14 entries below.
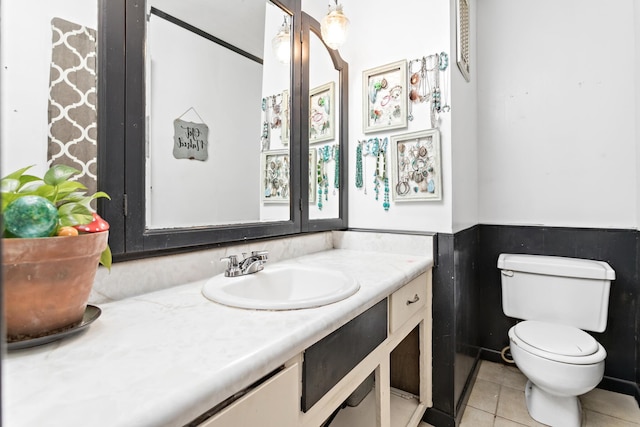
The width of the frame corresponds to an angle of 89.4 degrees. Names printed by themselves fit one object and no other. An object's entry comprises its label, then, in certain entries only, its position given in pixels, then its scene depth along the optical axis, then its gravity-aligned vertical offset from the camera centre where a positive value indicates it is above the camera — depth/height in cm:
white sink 82 -22
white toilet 138 -57
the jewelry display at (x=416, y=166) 154 +24
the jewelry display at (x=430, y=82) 152 +64
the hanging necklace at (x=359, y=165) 178 +28
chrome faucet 111 -17
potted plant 57 -7
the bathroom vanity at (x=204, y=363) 45 -25
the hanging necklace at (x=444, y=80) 151 +63
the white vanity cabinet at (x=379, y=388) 60 -47
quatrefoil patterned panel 81 +30
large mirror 91 +33
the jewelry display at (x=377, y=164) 170 +28
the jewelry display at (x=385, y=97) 163 +62
